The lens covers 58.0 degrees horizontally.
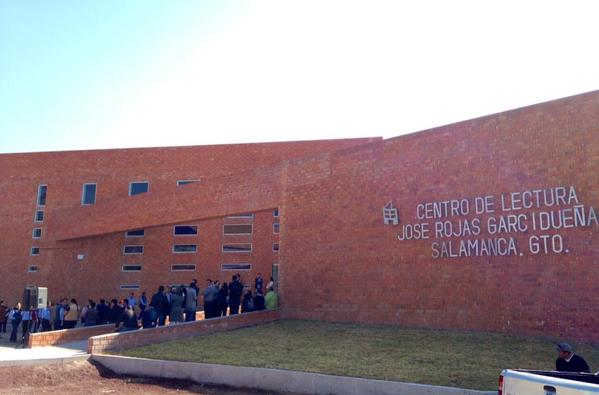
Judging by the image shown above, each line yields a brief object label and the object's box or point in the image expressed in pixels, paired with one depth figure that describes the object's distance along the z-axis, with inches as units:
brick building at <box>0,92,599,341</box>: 428.5
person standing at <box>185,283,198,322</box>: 651.5
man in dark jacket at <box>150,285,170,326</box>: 629.6
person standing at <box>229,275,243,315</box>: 660.5
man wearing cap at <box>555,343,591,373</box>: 283.4
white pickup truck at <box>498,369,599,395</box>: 170.8
